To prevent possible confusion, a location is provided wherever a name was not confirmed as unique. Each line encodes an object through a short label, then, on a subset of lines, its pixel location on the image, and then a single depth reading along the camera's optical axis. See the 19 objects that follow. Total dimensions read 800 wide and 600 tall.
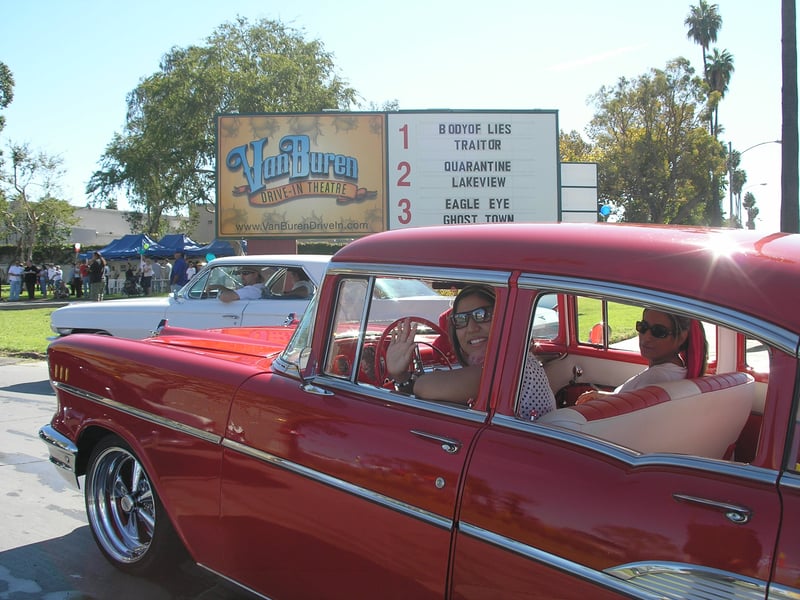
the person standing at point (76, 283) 29.11
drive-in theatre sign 16.38
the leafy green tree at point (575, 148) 36.77
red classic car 1.65
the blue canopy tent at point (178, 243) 35.06
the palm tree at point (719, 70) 56.94
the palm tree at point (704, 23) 57.81
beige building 57.34
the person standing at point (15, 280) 28.50
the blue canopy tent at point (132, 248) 34.56
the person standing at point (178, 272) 14.73
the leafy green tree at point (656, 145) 33.84
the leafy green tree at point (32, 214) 41.28
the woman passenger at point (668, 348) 2.67
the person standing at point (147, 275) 31.84
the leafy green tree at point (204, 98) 34.62
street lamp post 30.92
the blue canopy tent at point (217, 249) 34.25
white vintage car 7.69
